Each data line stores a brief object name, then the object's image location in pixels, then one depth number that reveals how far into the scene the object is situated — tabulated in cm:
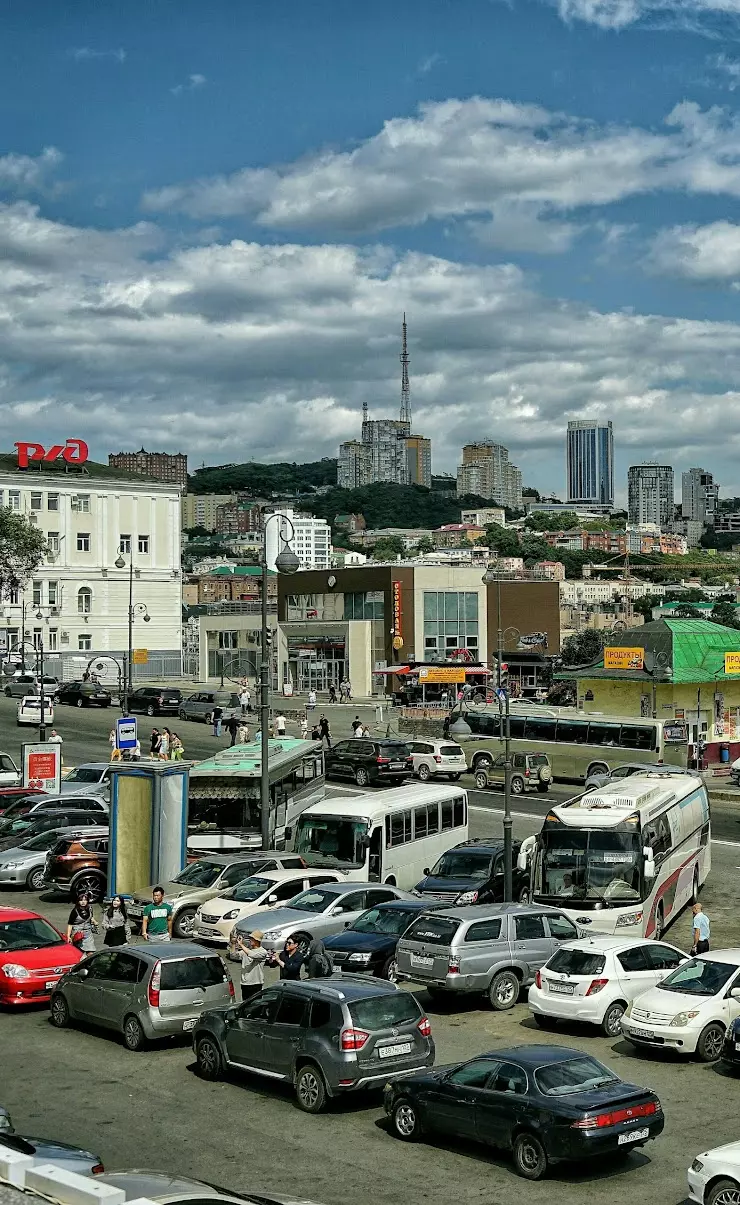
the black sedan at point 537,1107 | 1349
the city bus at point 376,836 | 3070
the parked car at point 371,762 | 5069
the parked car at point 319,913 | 2431
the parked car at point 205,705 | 7006
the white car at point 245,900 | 2597
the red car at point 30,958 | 2141
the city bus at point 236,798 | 3341
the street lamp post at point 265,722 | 2974
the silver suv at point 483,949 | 2105
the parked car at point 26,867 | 3256
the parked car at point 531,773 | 5056
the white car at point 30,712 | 6475
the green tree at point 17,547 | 7950
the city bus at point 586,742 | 5169
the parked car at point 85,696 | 7544
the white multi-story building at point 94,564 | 9681
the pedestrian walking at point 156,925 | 2498
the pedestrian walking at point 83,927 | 2386
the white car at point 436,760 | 5141
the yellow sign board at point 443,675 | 9138
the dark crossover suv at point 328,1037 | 1583
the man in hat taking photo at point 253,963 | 2128
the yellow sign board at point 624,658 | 6006
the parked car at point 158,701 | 7144
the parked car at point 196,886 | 2725
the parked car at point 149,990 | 1889
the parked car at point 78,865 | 3106
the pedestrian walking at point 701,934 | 2411
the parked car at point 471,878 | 2828
